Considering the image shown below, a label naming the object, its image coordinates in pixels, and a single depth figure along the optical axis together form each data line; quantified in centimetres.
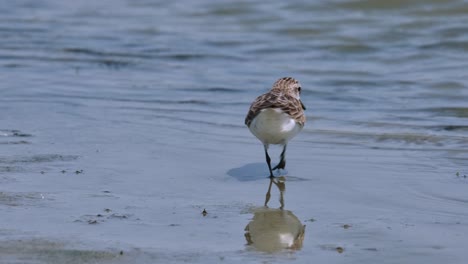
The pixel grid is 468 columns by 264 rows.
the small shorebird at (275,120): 1714
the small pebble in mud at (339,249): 1229
